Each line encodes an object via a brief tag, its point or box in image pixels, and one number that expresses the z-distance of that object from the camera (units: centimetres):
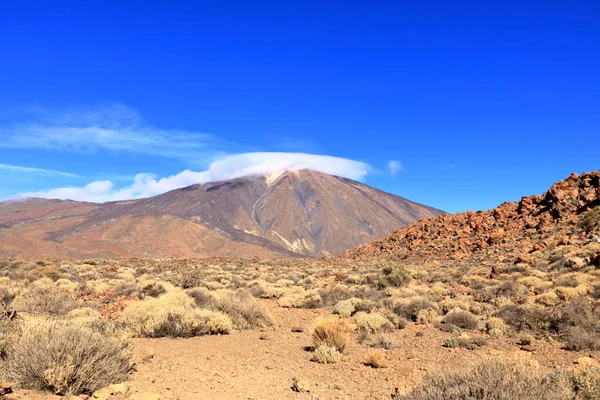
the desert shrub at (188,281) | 1930
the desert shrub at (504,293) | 1526
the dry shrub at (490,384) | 431
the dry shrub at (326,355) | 849
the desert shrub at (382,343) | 964
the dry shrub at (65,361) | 577
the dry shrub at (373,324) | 1134
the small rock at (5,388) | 512
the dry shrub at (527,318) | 1105
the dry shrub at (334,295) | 1632
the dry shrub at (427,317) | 1248
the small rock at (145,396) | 575
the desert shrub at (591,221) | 3089
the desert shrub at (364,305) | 1401
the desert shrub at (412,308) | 1329
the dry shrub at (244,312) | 1189
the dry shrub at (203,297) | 1351
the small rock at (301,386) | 677
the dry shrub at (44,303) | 1095
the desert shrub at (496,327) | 1072
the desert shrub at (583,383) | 491
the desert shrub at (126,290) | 1695
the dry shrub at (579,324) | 922
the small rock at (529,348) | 926
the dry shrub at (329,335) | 929
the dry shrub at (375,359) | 813
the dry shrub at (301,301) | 1602
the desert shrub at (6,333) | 671
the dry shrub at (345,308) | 1377
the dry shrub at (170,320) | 1038
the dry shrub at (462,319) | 1167
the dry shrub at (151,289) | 1700
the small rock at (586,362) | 790
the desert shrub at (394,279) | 2029
